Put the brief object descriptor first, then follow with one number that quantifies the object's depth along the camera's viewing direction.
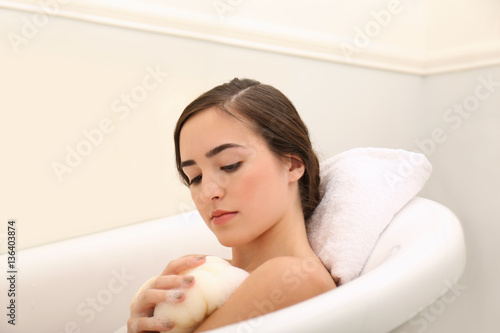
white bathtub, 0.58
